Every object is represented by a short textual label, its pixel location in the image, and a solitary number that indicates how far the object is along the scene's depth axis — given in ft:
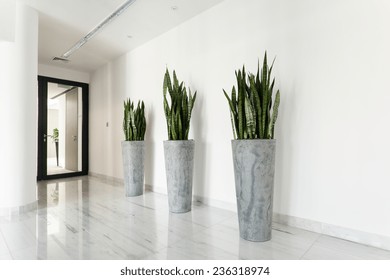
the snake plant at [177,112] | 8.87
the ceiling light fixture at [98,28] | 9.32
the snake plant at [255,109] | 6.25
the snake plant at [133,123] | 11.46
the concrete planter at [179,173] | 8.67
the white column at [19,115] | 8.74
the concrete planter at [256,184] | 6.04
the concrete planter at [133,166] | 11.19
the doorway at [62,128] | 16.67
